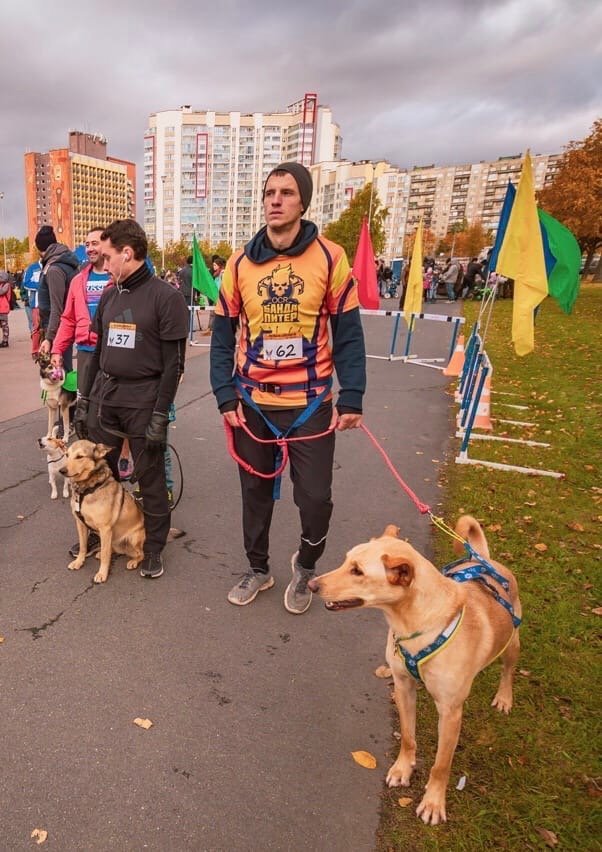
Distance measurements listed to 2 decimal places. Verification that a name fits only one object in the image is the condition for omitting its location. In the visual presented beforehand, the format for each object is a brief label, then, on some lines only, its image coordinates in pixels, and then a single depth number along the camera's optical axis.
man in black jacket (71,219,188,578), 3.36
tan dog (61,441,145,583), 3.52
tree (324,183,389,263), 45.59
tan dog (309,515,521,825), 2.08
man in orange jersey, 2.86
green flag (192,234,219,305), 14.56
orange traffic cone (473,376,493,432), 7.70
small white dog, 4.49
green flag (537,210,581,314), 6.14
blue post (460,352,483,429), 7.54
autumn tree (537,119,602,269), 23.30
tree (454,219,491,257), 90.94
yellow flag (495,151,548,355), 5.04
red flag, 15.20
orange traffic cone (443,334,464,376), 12.01
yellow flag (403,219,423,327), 12.12
